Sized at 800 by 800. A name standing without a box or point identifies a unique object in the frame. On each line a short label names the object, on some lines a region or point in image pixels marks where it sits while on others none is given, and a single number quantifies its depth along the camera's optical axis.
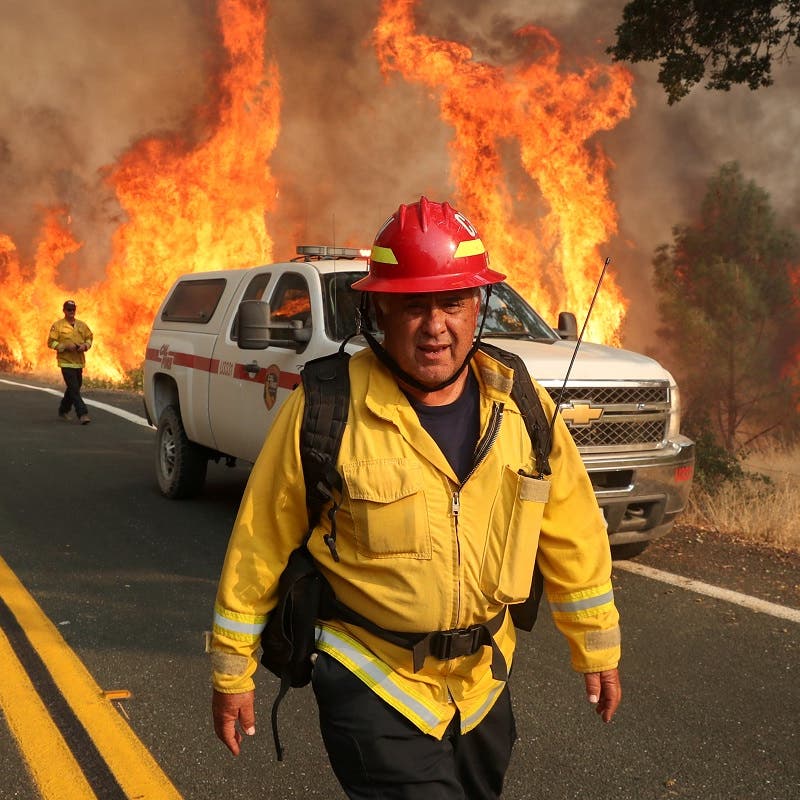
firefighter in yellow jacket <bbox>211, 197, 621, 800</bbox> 2.31
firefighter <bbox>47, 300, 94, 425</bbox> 13.97
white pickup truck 6.04
